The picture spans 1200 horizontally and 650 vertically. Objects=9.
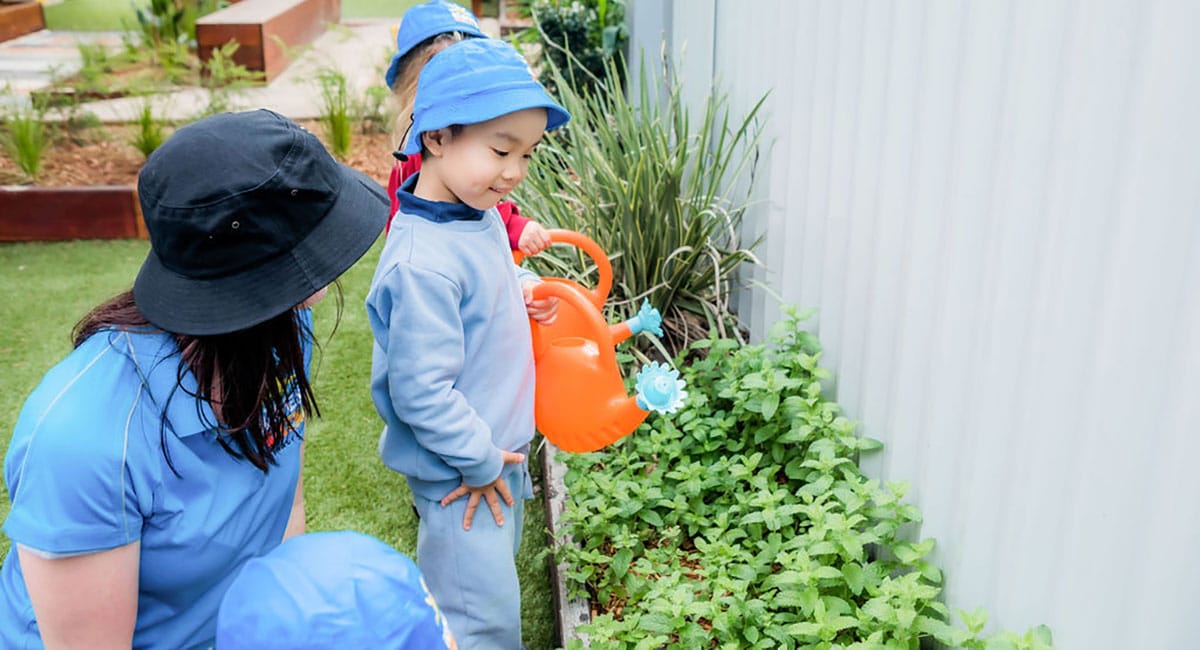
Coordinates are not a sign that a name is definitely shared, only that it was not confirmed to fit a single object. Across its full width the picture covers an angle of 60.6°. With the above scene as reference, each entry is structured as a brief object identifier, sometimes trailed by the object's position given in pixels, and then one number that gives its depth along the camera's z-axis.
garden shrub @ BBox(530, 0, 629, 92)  5.80
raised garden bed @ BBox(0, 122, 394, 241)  5.33
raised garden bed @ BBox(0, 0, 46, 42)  9.45
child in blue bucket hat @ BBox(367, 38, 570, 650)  1.92
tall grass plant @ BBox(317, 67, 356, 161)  5.98
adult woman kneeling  1.34
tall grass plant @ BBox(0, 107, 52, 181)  5.36
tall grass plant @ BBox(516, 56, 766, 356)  3.36
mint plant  2.04
